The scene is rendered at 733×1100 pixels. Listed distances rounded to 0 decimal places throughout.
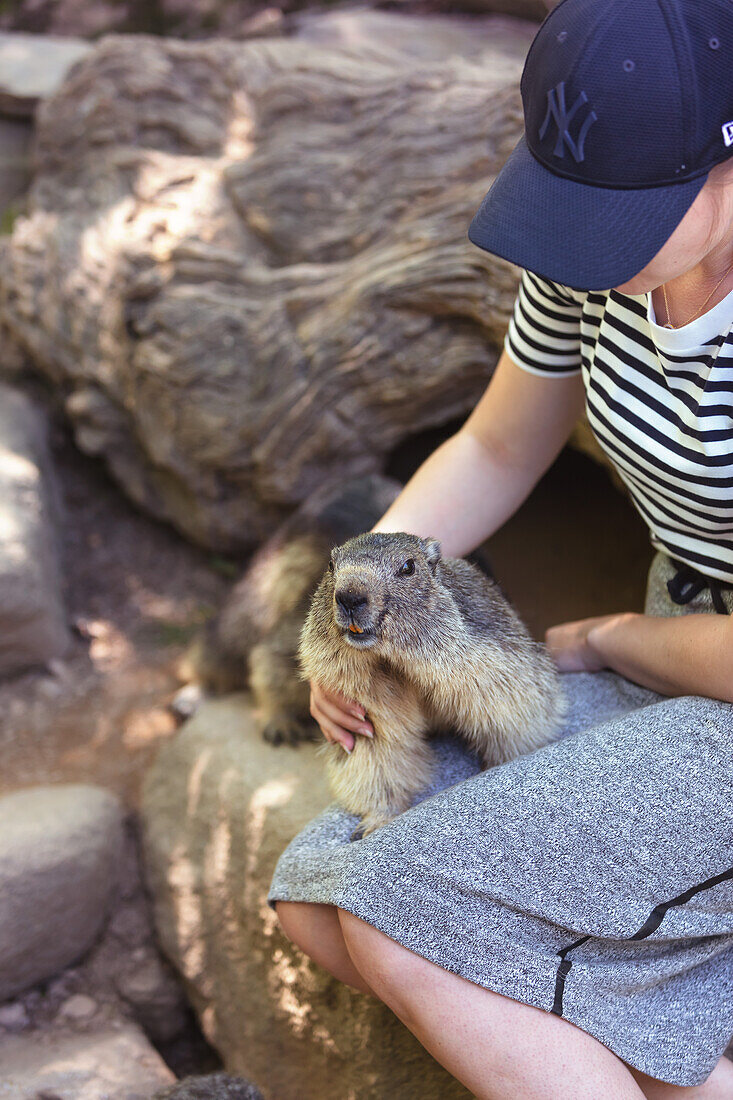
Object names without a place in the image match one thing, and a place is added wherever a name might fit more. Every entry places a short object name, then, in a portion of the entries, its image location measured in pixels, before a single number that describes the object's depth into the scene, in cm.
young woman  141
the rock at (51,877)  272
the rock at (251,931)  219
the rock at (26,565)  385
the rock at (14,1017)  270
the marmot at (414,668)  181
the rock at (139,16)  600
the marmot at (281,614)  309
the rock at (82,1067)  235
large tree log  355
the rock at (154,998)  293
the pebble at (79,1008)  278
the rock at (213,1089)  209
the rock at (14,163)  523
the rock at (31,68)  507
